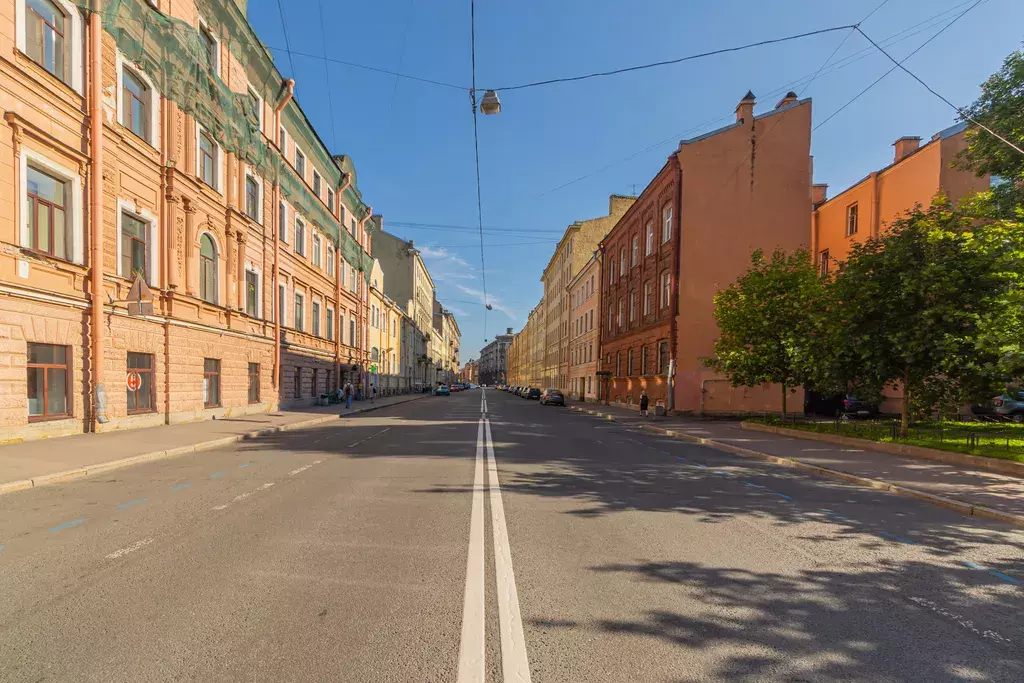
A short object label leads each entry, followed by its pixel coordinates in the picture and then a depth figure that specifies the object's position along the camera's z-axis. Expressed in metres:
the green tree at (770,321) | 18.32
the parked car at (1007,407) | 21.83
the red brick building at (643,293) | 29.12
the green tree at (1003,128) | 15.53
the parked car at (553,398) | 42.25
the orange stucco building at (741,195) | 28.05
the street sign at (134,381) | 14.13
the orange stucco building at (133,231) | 11.84
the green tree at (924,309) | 11.57
